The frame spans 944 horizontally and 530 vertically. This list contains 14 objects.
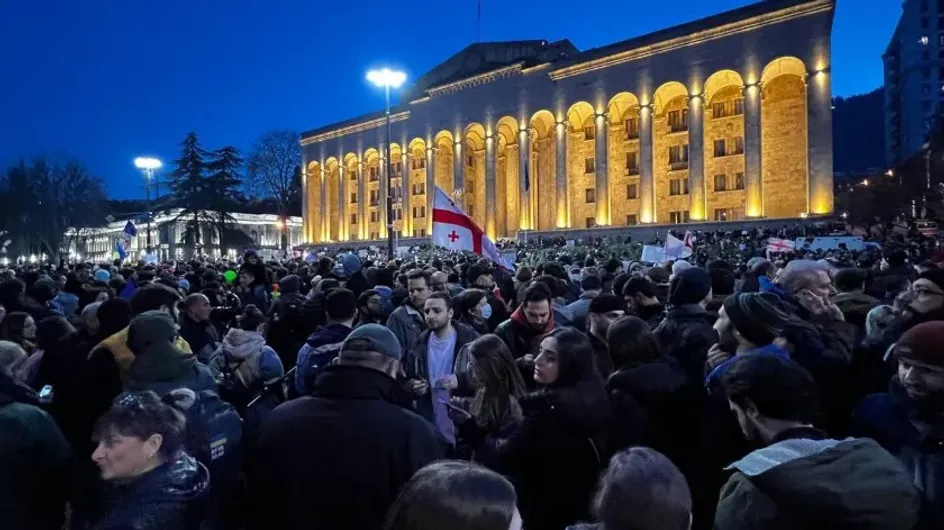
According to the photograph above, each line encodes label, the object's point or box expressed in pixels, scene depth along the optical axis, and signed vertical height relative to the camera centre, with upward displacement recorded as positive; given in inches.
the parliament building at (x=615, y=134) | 1524.4 +350.2
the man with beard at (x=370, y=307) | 245.0 -20.8
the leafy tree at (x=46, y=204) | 2012.8 +174.9
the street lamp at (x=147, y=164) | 1170.2 +172.6
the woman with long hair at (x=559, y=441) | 119.8 -35.9
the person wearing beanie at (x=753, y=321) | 138.9 -16.5
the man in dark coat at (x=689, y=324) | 173.1 -21.7
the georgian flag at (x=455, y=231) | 396.8 +13.1
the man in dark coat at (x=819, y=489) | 68.9 -27.0
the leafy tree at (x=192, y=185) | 1615.4 +182.6
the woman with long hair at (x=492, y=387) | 135.9 -29.7
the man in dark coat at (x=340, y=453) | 101.0 -32.2
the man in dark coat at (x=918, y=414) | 91.8 -27.0
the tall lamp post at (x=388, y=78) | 868.7 +239.7
